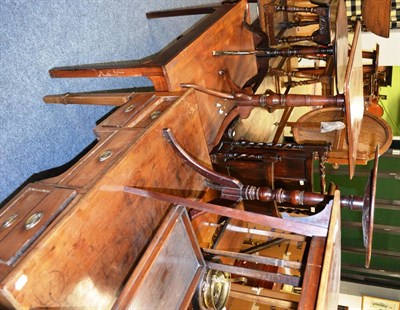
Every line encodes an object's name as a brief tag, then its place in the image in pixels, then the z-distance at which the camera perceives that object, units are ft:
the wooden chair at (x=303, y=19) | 6.68
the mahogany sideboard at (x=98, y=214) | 3.02
